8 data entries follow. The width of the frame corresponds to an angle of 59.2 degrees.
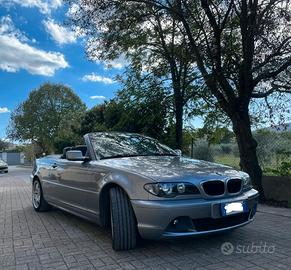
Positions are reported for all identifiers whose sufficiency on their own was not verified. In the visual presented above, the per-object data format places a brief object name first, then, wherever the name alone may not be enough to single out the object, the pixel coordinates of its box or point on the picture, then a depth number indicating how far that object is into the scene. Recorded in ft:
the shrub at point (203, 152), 25.77
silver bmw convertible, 9.08
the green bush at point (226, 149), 25.18
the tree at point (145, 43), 21.60
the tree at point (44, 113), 111.80
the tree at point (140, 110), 28.71
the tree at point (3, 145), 201.32
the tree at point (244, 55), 17.80
